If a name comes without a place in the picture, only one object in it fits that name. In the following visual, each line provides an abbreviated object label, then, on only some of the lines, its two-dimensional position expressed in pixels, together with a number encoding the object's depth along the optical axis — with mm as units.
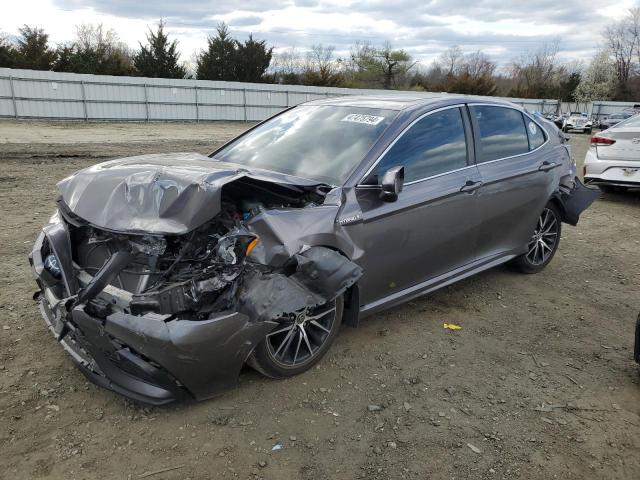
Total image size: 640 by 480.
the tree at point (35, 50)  35125
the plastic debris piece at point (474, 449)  2785
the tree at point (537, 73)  72925
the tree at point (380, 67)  59312
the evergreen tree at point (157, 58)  37906
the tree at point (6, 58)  34375
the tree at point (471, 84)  52109
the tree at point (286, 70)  44122
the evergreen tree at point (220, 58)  40312
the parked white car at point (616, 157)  8602
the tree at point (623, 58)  69938
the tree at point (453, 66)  77762
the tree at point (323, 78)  43031
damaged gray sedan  2742
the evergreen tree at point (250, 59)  40531
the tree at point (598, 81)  62906
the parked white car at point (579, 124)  35719
